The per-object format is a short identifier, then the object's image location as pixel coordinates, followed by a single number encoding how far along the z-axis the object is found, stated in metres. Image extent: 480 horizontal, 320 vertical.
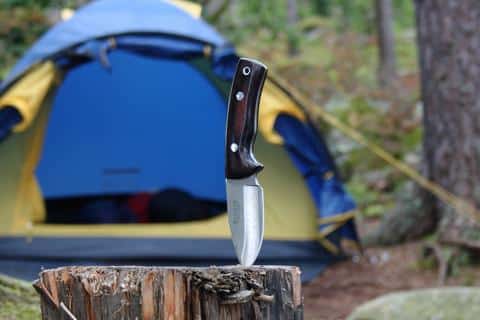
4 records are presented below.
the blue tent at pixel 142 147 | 5.03
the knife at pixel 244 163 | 2.08
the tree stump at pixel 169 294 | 1.97
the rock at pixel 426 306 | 2.82
